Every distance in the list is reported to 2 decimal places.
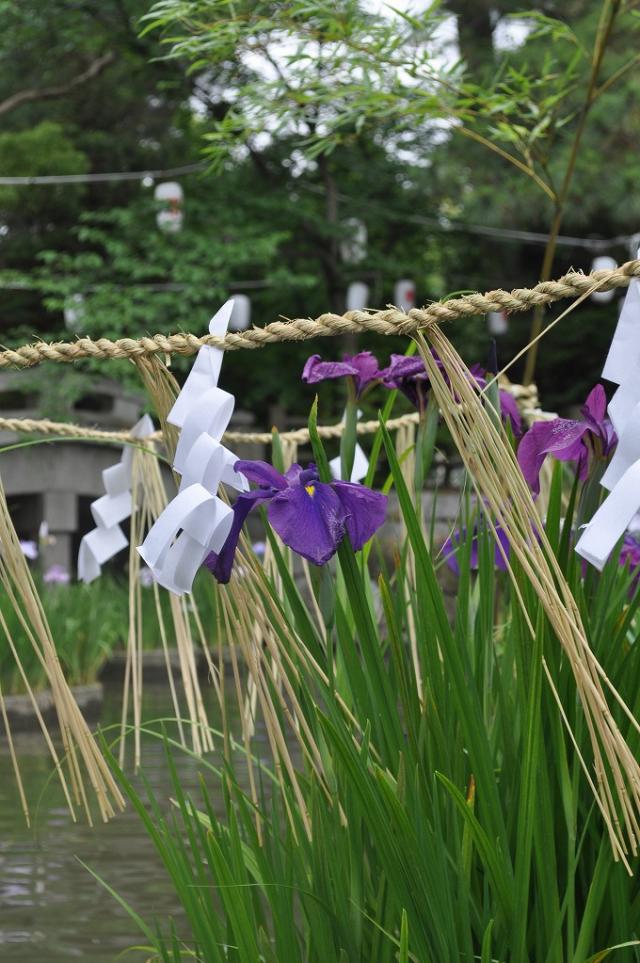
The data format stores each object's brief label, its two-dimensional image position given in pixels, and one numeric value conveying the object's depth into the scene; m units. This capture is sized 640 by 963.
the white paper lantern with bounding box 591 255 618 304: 13.67
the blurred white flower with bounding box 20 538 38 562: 11.17
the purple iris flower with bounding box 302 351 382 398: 4.74
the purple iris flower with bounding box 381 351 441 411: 4.93
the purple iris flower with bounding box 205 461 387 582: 3.80
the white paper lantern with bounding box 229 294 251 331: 13.51
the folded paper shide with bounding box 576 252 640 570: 3.17
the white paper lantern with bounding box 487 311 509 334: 14.53
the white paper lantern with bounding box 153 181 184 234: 13.19
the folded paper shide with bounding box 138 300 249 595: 3.66
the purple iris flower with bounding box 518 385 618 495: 4.03
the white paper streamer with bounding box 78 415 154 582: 5.60
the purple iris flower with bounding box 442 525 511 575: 5.01
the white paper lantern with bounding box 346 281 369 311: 14.20
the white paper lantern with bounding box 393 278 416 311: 14.75
